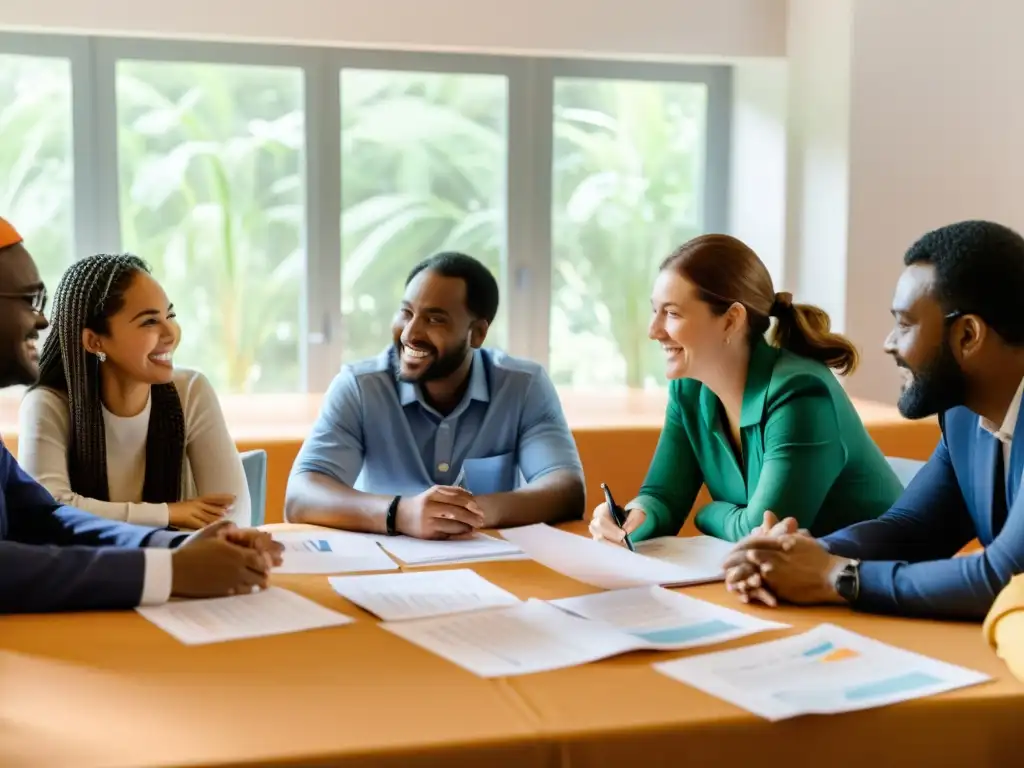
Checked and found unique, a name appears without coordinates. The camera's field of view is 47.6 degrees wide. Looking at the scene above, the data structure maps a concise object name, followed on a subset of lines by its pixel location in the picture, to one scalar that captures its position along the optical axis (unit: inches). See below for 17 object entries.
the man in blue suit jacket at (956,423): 62.7
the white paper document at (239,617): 60.7
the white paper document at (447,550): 79.7
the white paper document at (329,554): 77.3
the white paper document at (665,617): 59.2
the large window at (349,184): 155.5
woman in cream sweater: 96.0
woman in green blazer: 85.0
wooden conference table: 45.5
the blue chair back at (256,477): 119.0
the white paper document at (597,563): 72.4
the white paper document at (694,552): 75.1
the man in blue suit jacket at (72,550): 65.3
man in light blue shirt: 104.3
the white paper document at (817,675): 49.9
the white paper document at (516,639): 55.4
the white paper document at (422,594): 65.5
